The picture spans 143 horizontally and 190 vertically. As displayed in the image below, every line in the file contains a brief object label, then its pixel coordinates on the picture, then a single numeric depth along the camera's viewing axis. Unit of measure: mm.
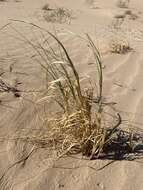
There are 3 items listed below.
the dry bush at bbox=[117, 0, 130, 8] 10938
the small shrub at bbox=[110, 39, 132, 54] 5113
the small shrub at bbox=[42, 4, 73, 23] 7452
